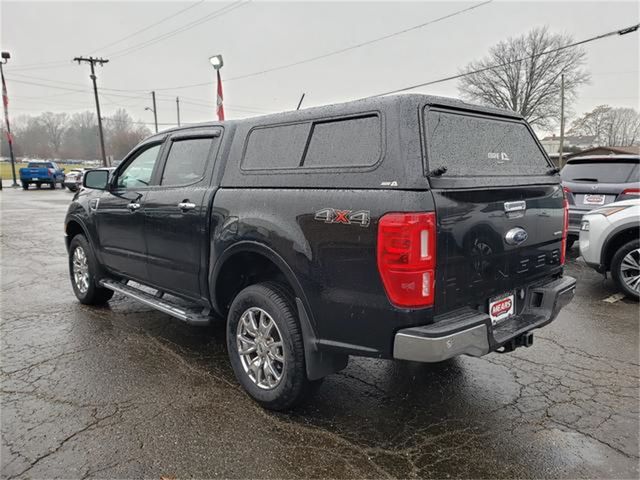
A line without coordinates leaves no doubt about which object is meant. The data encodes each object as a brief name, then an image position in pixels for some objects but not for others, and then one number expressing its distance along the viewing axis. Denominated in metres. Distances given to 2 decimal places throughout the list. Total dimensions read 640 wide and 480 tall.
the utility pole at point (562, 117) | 39.50
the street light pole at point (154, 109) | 52.83
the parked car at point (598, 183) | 6.89
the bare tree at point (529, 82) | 41.84
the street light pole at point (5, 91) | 31.81
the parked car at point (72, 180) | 30.63
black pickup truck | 2.48
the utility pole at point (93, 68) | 37.34
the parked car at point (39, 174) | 32.34
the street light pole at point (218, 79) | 11.70
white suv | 5.60
